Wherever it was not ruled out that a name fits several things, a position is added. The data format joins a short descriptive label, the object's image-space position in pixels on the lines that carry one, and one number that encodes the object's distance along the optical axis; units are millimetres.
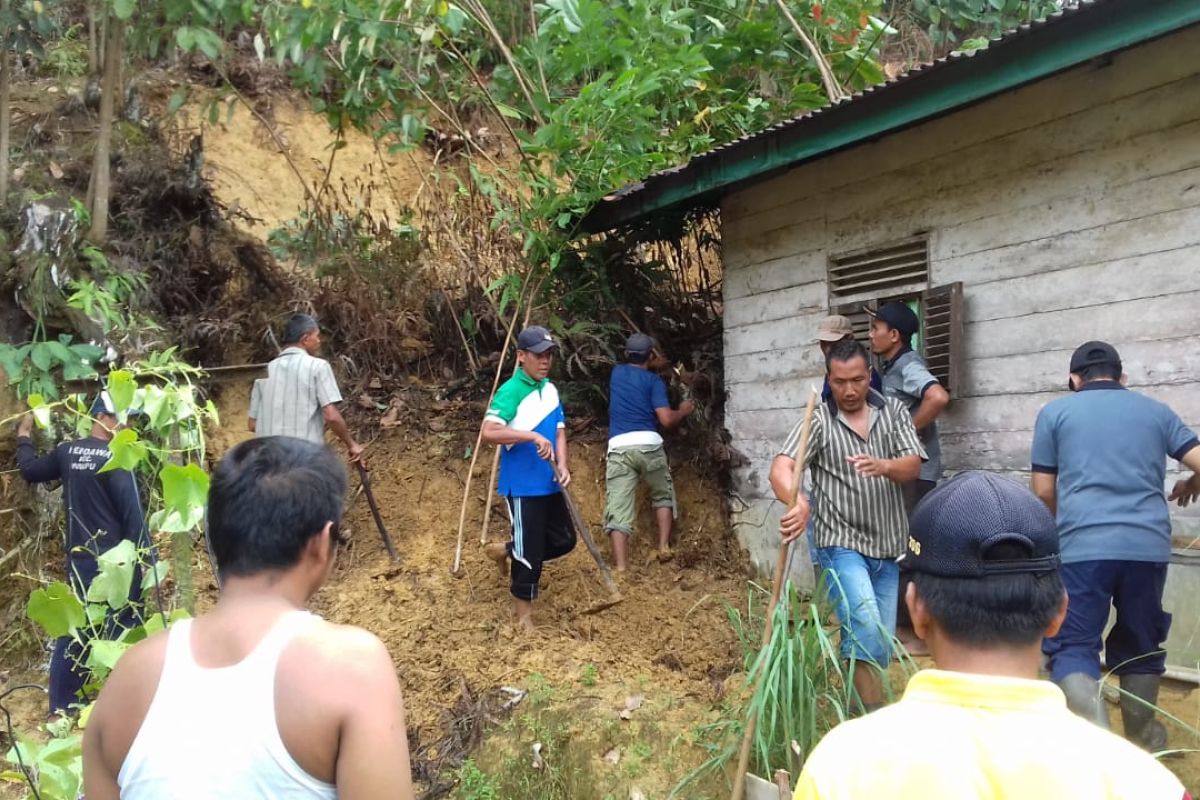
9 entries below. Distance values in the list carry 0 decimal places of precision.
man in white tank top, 1372
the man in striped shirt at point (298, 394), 5453
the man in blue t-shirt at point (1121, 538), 3289
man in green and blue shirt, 4949
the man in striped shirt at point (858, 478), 3574
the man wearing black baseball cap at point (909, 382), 4496
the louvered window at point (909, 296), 4738
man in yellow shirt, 1068
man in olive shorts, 5988
